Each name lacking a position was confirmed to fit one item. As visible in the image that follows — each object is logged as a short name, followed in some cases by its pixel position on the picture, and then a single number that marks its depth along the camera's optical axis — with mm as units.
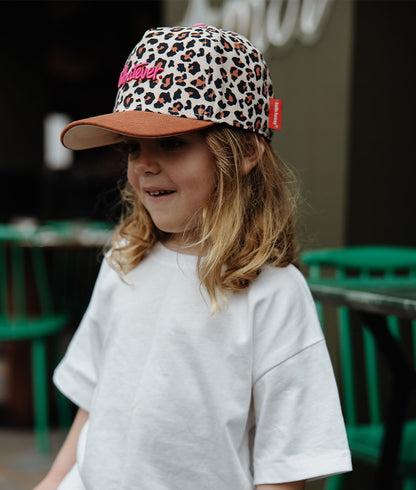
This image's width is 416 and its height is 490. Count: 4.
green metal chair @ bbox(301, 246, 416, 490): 1727
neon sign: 2713
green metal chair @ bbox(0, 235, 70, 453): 3109
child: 960
